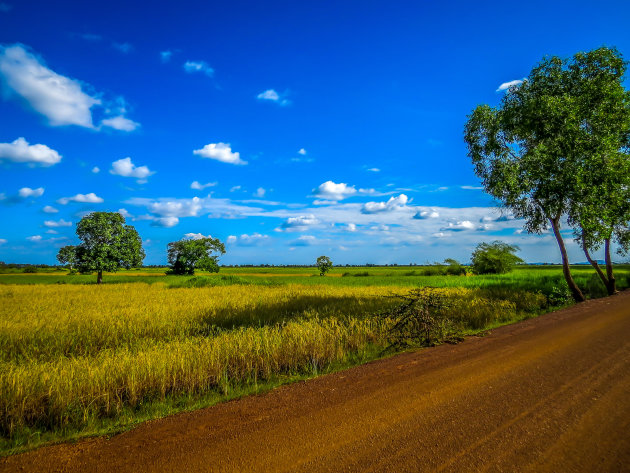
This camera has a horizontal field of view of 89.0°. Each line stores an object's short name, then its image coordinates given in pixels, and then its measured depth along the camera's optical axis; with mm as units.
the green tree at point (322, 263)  87312
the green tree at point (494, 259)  52938
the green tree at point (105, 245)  51188
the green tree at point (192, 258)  68625
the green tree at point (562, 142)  16962
